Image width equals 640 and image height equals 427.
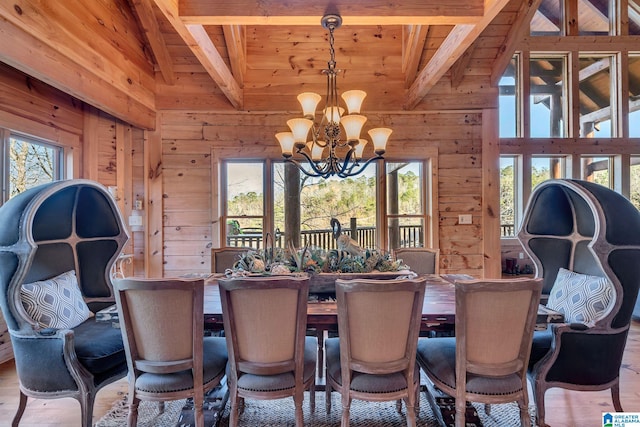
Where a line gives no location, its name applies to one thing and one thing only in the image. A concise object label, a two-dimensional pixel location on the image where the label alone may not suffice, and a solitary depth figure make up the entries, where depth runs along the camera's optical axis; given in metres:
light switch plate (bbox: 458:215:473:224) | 4.22
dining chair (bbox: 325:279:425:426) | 1.57
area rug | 2.09
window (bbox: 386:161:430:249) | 4.32
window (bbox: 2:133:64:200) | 2.97
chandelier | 2.34
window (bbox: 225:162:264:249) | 4.29
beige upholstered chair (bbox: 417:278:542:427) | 1.58
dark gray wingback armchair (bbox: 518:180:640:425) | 1.91
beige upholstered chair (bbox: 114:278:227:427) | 1.60
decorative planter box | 2.20
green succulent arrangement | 2.27
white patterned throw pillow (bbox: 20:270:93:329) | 2.04
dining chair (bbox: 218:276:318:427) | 1.59
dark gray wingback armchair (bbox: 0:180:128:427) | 1.85
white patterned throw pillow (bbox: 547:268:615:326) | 2.00
